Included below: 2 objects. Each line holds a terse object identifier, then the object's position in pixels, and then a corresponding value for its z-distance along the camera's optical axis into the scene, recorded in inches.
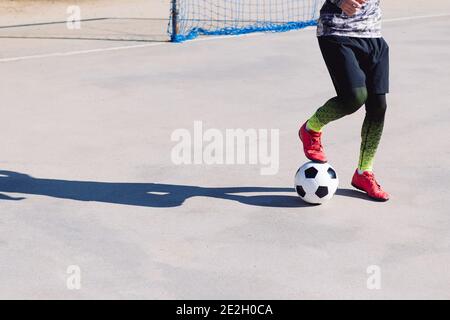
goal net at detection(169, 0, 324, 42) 629.0
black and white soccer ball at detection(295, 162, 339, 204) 307.1
